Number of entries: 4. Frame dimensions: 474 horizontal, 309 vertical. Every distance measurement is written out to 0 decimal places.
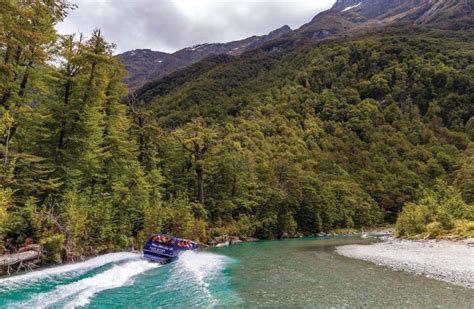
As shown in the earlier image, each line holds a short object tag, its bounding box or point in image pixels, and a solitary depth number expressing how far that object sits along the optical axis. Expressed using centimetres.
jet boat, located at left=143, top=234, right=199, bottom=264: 2652
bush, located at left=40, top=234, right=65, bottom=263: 2134
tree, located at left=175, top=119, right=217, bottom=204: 4947
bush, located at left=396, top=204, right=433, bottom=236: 4294
